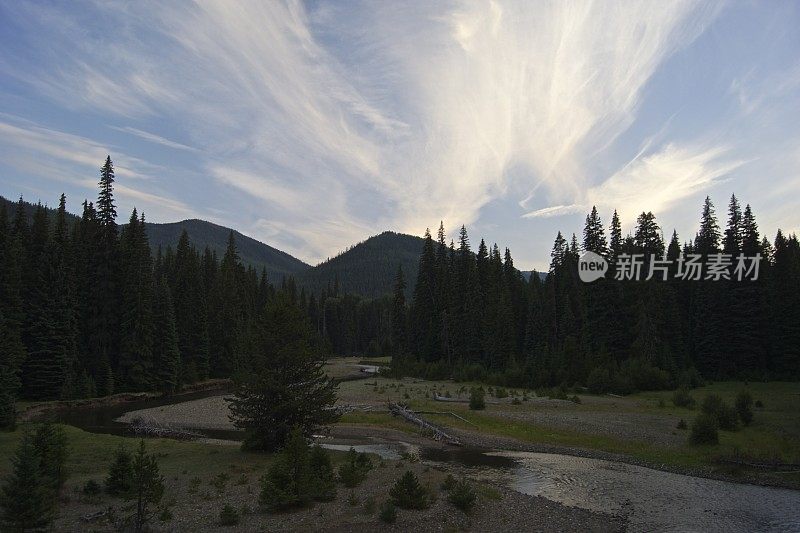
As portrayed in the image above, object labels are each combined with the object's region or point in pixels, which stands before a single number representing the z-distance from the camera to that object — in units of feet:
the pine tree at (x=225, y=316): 266.57
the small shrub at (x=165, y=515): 50.29
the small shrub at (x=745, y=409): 98.64
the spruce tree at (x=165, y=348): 204.95
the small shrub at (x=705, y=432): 86.02
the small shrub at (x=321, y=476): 58.03
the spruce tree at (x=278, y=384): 80.33
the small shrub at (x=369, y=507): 54.31
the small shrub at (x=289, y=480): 54.39
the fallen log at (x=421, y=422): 104.34
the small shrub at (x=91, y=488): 59.06
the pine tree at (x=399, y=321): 289.12
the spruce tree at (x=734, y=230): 200.85
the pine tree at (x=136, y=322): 193.06
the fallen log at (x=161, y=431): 110.63
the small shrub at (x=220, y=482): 61.41
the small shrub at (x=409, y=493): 55.42
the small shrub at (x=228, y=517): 49.80
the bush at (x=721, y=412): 95.96
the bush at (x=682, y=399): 125.29
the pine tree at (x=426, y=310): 269.23
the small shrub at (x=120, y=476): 59.41
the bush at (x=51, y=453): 55.76
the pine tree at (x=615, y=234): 219.20
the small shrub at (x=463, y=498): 55.88
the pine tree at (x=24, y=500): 41.14
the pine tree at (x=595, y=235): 211.82
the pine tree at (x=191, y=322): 239.71
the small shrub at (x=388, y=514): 50.96
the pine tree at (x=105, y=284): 192.44
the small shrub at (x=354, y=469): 65.00
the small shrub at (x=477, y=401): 132.98
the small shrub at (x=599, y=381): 157.38
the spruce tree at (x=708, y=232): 224.74
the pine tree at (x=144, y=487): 47.03
